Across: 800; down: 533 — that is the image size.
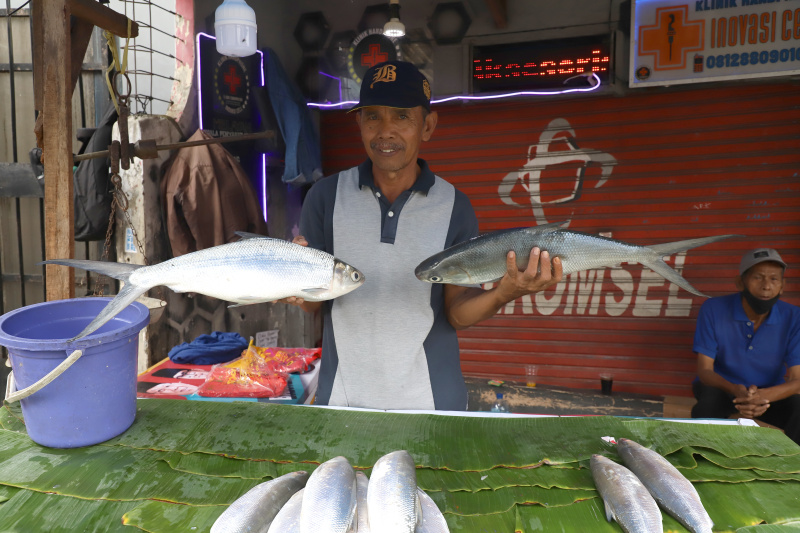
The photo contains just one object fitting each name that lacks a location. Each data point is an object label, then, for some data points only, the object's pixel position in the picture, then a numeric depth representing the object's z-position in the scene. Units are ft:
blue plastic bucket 6.40
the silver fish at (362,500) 5.24
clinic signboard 16.06
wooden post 8.61
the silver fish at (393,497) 4.83
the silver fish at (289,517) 5.06
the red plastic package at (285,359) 13.47
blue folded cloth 14.19
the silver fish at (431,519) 5.07
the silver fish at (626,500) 5.14
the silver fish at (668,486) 5.28
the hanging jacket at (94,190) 14.29
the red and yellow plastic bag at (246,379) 12.06
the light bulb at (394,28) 17.12
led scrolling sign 18.21
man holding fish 8.65
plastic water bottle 19.29
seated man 13.96
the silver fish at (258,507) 5.10
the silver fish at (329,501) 4.88
